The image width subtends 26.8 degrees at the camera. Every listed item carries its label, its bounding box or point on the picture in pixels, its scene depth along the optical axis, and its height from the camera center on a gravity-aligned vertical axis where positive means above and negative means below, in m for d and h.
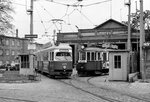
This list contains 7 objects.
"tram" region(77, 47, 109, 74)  31.02 -0.06
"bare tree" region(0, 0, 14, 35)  33.52 +4.43
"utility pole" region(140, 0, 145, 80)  20.84 +1.17
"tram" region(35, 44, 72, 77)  25.56 -0.05
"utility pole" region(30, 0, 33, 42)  24.65 +3.12
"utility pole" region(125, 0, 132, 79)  30.67 +5.03
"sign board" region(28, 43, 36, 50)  22.34 +0.95
